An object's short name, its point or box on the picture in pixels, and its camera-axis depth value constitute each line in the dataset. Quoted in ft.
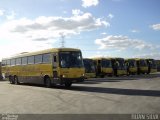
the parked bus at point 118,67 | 66.52
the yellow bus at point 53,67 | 33.32
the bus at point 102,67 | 62.41
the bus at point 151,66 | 79.75
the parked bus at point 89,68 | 58.72
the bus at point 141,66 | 76.63
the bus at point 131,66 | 73.97
